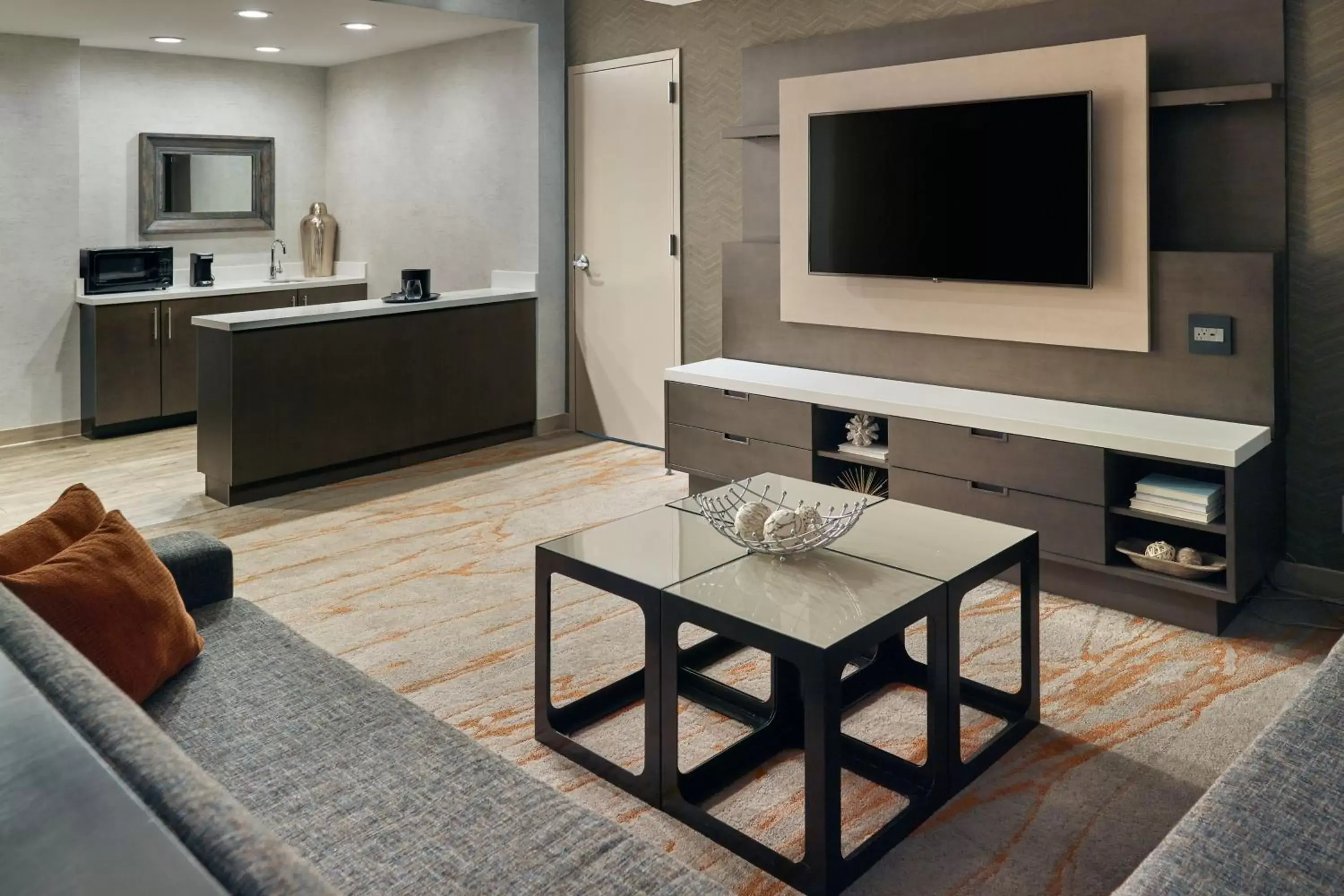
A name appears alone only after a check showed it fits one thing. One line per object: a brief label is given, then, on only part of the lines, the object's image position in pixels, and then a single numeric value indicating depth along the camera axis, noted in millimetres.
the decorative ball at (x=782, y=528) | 2381
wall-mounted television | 3564
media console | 3125
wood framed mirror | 6488
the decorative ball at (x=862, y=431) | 4051
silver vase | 7086
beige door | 5293
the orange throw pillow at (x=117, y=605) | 1755
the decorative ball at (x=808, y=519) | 2393
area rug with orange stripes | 2137
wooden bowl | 3094
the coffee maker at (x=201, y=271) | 6500
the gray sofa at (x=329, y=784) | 1069
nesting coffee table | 1971
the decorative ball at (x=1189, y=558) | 3131
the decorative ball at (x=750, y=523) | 2414
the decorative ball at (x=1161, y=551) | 3174
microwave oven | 5969
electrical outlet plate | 3312
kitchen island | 4578
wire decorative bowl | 2391
